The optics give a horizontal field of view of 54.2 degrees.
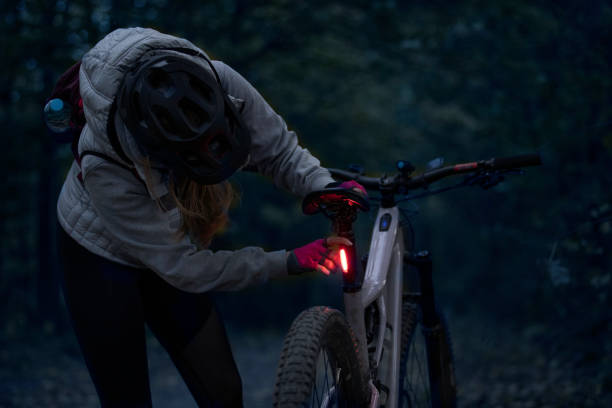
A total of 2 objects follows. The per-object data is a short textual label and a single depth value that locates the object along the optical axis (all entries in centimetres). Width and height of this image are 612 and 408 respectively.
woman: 193
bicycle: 180
